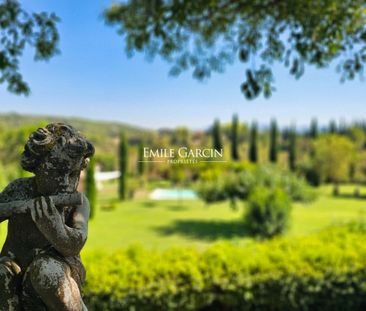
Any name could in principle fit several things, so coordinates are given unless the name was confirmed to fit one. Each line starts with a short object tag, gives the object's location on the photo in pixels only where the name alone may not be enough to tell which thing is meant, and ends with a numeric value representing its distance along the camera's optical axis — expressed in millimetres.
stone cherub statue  1614
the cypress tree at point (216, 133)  46781
